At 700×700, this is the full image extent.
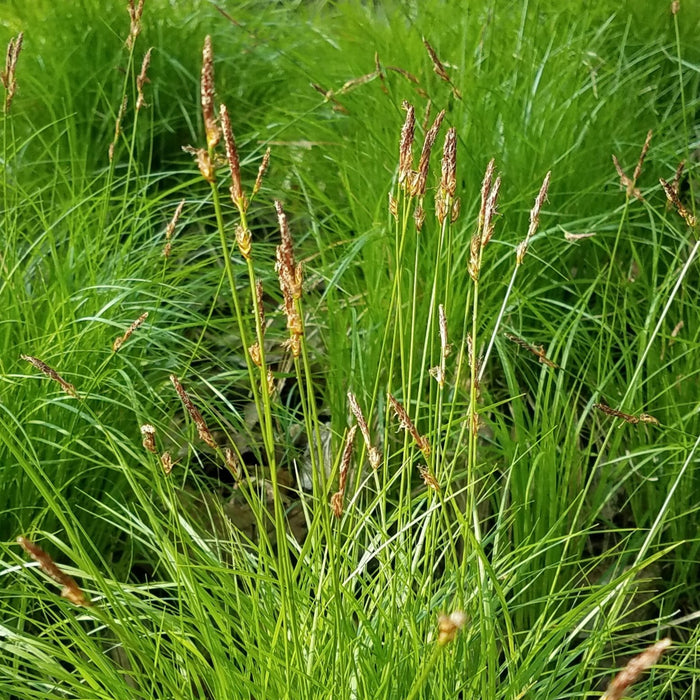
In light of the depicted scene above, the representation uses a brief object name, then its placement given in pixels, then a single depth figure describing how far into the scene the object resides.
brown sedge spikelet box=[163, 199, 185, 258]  0.45
